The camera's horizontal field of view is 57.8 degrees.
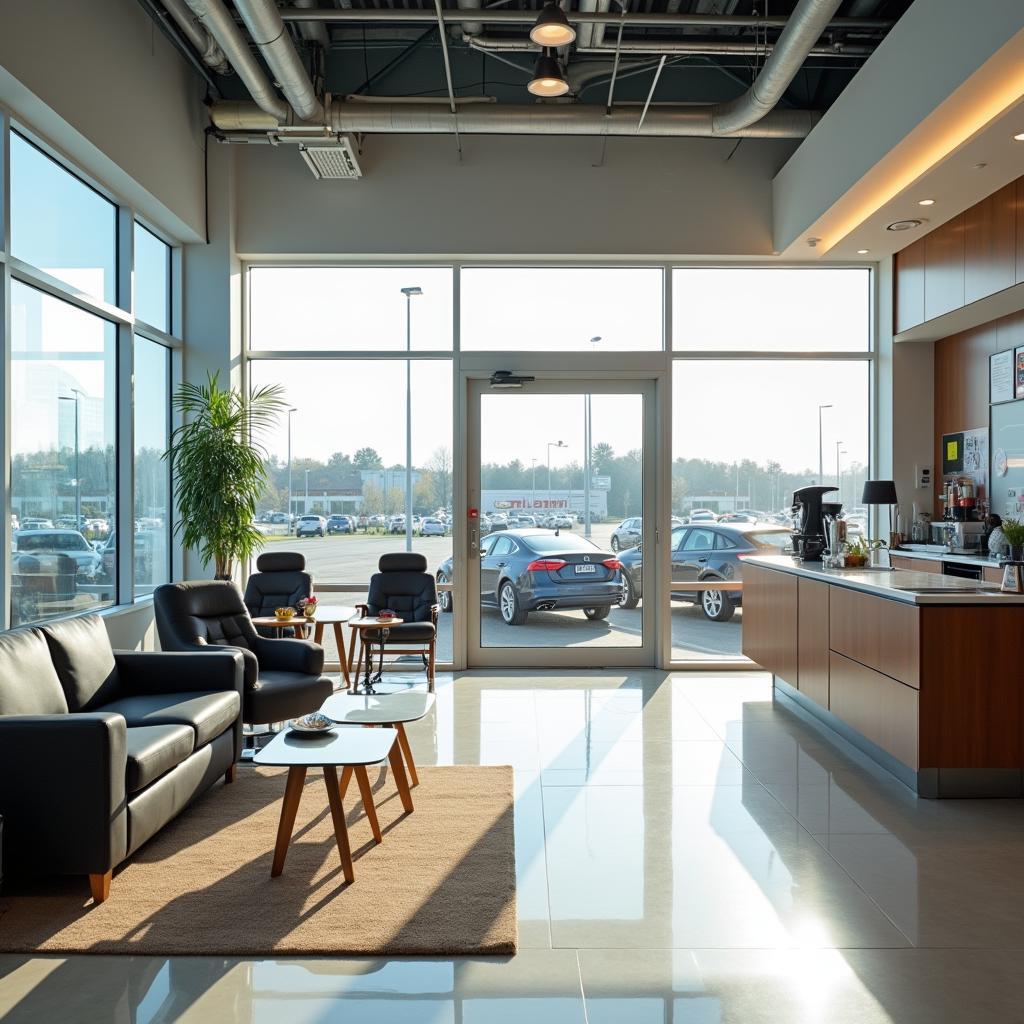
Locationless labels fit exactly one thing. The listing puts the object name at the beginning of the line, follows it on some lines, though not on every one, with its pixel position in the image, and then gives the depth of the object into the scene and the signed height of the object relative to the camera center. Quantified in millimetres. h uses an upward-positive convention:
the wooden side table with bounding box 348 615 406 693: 6637 -916
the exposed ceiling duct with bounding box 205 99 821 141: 6871 +2881
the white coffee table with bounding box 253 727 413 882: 3496 -991
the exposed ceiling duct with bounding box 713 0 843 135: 5248 +2788
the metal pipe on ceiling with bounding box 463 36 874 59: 6406 +3208
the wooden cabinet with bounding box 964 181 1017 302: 5855 +1699
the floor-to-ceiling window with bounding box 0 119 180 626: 5121 +688
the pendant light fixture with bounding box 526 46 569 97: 5273 +2415
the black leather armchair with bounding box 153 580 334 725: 5066 -861
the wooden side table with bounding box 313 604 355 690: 6746 -873
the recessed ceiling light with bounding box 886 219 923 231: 6777 +2054
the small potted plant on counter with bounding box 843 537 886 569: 6074 -330
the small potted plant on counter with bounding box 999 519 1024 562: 4605 -171
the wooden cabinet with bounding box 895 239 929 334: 7285 +1757
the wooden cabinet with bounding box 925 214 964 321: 6590 +1731
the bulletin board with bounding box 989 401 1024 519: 6672 +325
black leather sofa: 3281 -973
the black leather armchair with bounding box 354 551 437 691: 7398 -744
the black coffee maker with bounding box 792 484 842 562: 6688 -156
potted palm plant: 7094 +156
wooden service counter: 4379 -870
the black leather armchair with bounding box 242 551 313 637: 7199 -647
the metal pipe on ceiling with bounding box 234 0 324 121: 5273 +2767
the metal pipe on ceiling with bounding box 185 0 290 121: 5355 +2828
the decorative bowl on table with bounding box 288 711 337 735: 3875 -943
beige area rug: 2984 -1423
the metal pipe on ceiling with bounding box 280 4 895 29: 5941 +3177
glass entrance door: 8172 -131
